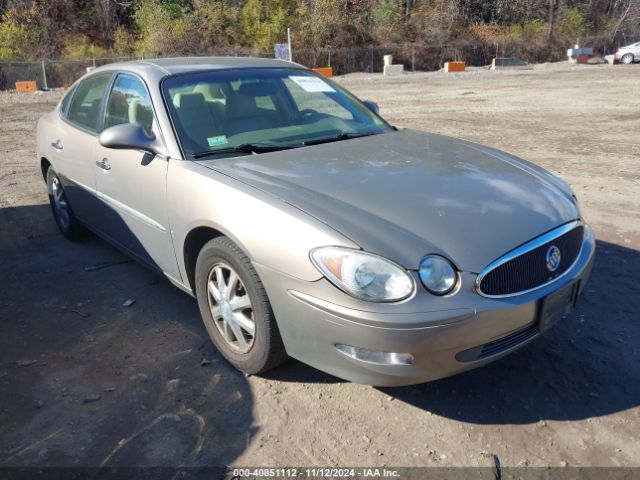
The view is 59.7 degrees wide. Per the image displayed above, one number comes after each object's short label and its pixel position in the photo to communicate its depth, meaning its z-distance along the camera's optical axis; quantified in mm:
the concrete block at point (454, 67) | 35369
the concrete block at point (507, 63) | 38406
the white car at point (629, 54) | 36656
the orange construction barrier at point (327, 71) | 32094
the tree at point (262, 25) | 39719
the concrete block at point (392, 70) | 34250
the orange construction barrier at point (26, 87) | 26672
